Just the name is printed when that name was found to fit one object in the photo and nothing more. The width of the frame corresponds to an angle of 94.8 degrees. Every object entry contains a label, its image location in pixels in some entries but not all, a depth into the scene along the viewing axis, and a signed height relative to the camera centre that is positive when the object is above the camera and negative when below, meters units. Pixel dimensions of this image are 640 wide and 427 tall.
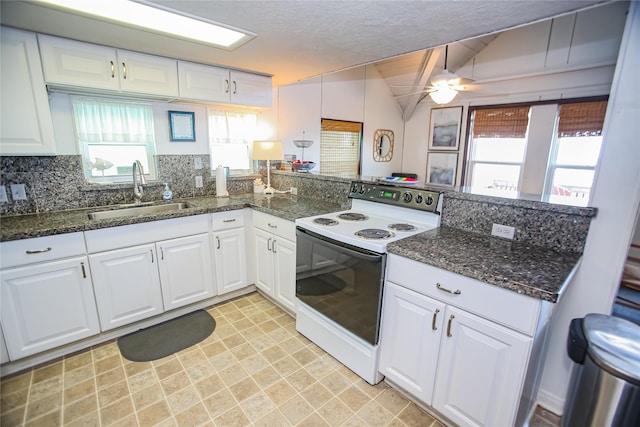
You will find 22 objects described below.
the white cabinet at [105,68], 1.89 +0.58
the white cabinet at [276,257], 2.32 -0.84
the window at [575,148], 3.90 +0.19
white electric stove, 1.70 -0.66
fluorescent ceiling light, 1.49 +0.74
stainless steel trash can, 1.06 -0.78
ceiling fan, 3.31 +0.86
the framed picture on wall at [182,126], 2.75 +0.26
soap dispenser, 2.71 -0.36
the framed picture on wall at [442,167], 5.38 -0.15
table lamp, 3.01 +0.06
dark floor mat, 2.08 -1.38
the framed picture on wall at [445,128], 5.22 +0.56
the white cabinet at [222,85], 2.42 +0.61
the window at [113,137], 2.35 +0.13
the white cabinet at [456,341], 1.23 -0.85
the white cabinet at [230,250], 2.56 -0.84
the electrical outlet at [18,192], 2.09 -0.29
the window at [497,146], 4.54 +0.23
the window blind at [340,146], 4.43 +0.18
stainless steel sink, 2.37 -0.48
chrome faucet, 2.51 -0.25
